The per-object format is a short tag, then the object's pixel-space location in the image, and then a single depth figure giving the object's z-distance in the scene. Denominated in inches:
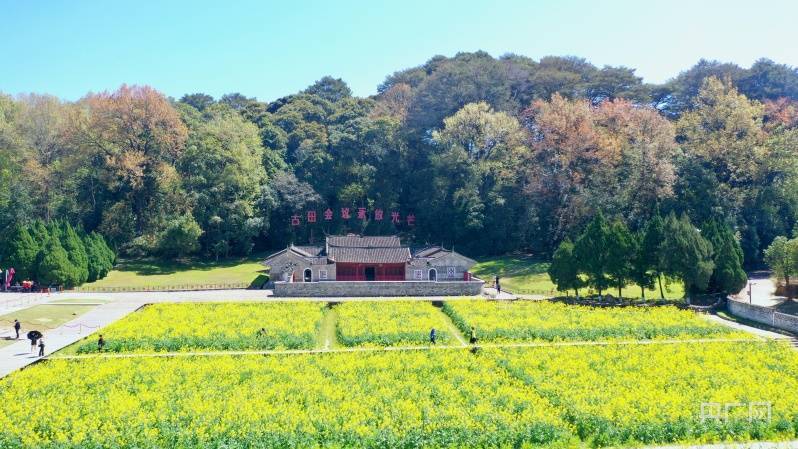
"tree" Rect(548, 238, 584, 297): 1698.8
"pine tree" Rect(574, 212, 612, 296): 1657.2
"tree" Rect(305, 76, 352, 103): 3838.6
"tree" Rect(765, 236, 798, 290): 1461.6
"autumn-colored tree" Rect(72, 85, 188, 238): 2539.4
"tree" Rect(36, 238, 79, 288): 1875.0
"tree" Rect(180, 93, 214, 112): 3860.7
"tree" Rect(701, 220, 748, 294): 1566.2
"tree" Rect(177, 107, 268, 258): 2603.3
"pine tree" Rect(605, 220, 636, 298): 1642.5
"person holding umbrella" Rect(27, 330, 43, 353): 1141.1
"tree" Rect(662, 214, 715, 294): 1555.1
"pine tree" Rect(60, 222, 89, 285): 1973.4
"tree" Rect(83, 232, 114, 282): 2085.4
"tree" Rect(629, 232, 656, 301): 1652.3
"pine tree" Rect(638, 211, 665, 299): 1638.8
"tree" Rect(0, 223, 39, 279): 1900.8
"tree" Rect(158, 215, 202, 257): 2431.1
